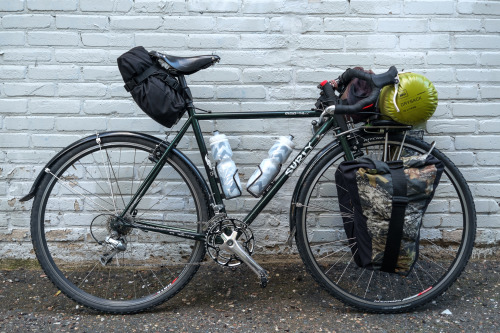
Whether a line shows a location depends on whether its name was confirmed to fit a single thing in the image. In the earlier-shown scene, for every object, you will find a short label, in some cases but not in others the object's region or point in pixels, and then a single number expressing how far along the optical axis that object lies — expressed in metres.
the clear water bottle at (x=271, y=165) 2.88
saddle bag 2.71
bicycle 2.90
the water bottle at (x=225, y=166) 2.88
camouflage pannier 2.71
